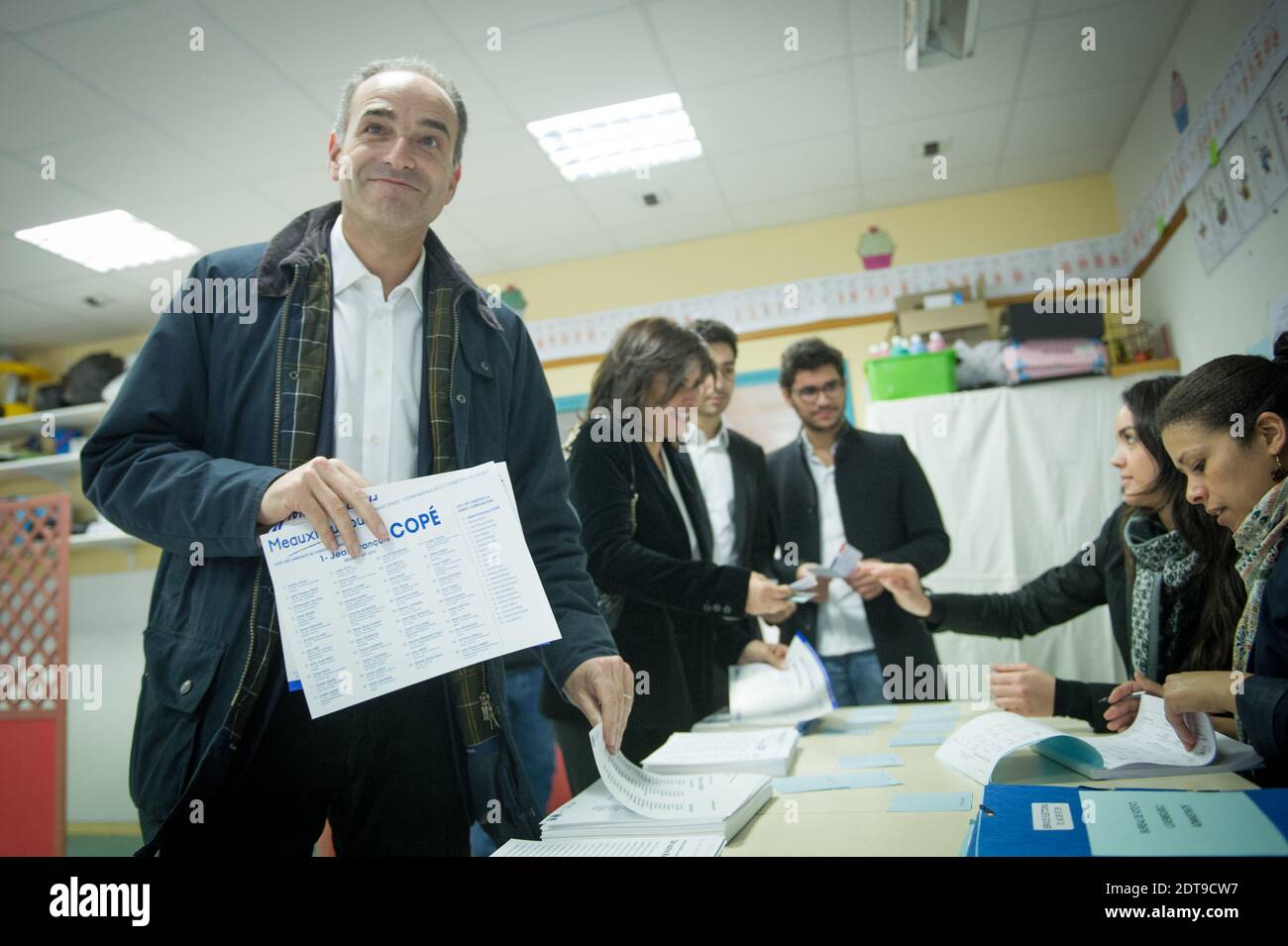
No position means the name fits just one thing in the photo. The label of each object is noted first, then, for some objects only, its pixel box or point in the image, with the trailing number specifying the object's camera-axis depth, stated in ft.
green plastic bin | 9.46
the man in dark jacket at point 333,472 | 2.49
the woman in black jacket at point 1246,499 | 2.68
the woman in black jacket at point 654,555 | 4.47
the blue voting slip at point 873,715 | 4.47
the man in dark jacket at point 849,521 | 6.11
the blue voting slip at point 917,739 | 3.67
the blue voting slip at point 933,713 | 4.38
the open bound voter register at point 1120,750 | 2.80
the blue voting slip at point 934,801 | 2.60
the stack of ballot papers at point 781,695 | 4.31
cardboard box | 9.68
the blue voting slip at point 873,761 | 3.34
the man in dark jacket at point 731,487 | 5.83
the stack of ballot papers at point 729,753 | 3.25
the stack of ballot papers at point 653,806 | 2.37
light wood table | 2.30
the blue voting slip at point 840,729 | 4.14
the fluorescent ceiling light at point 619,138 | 8.18
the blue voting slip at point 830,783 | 2.98
